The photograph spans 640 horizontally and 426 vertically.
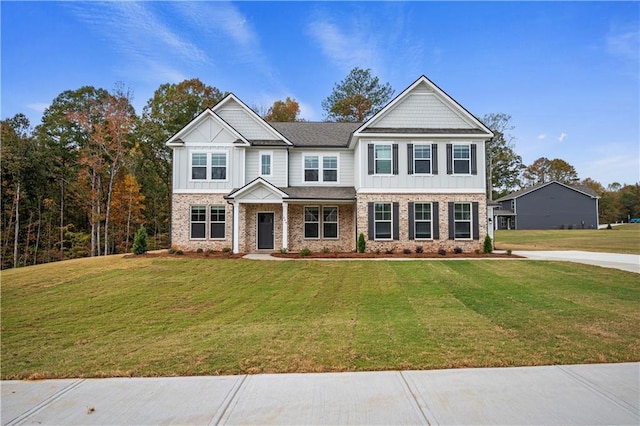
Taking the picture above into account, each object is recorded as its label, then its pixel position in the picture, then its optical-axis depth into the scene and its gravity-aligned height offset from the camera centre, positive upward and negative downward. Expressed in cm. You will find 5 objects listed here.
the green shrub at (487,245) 1739 -84
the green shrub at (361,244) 1738 -75
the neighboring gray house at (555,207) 4850 +272
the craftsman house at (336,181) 1786 +240
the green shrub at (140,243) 1712 -67
